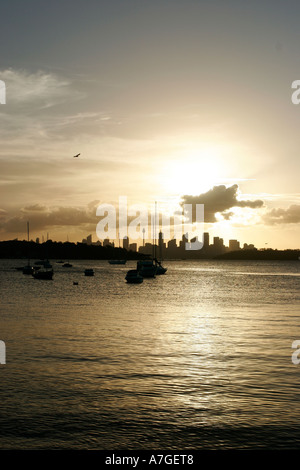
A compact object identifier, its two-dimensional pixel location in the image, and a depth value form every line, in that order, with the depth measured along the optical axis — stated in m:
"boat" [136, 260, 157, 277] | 164.38
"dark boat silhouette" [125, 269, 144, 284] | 139.75
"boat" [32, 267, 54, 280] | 142.75
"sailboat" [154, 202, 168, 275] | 182.38
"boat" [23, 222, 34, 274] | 183.88
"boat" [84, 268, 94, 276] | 187.00
